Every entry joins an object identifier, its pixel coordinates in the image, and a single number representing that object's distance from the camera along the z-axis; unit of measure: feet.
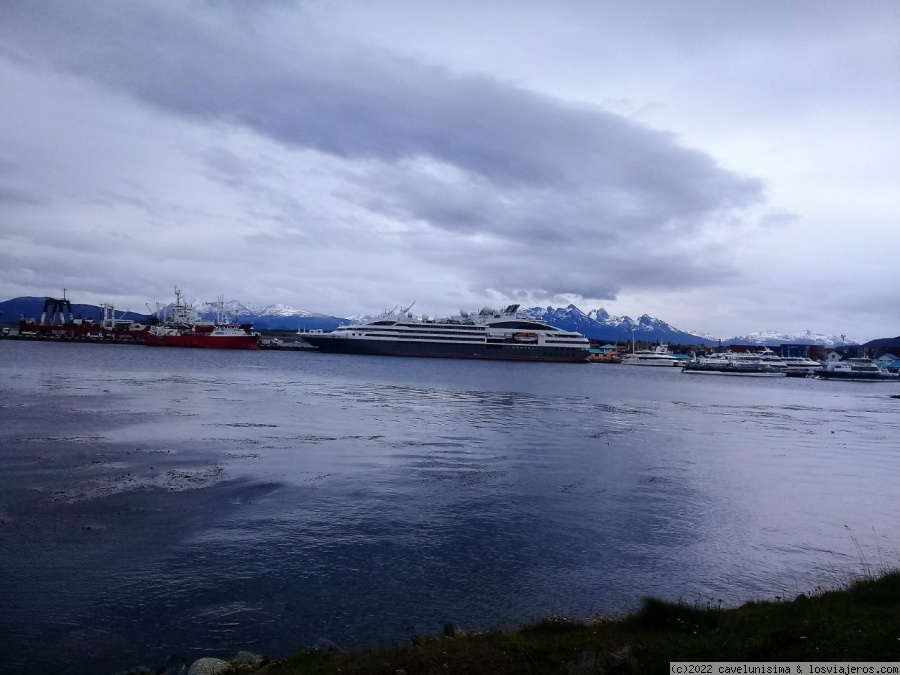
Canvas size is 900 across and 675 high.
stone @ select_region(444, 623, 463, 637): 29.94
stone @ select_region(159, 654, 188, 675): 26.66
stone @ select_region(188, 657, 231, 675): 25.99
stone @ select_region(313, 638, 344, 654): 28.53
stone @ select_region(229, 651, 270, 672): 26.42
